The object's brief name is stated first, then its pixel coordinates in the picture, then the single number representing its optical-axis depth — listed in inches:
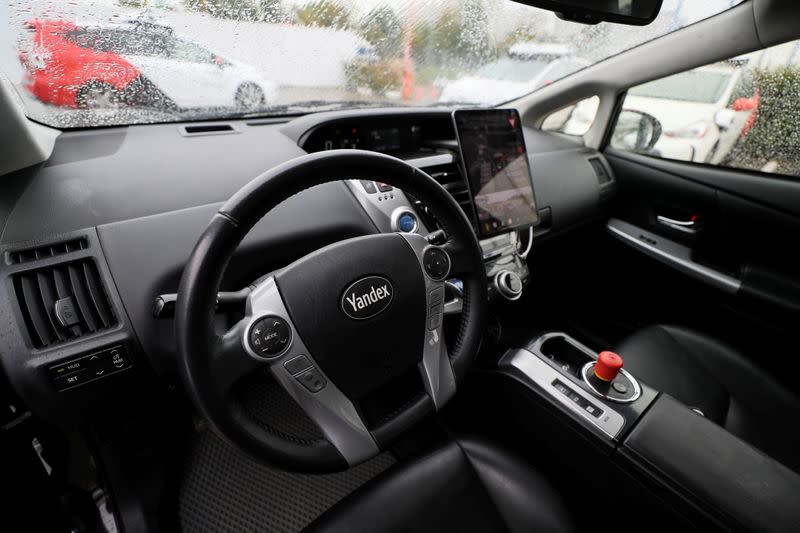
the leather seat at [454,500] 31.4
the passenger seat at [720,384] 47.9
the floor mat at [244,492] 41.3
